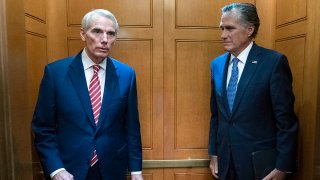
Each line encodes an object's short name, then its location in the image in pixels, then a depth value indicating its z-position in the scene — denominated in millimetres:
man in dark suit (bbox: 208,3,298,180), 1750
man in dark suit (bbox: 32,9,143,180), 1712
